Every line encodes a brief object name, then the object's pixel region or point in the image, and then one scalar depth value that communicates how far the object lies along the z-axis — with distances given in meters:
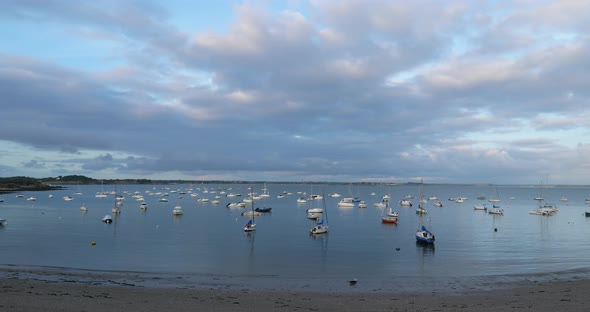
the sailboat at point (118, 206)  100.99
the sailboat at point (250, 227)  68.92
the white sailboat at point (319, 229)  65.75
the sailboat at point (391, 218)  85.60
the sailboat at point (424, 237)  55.41
